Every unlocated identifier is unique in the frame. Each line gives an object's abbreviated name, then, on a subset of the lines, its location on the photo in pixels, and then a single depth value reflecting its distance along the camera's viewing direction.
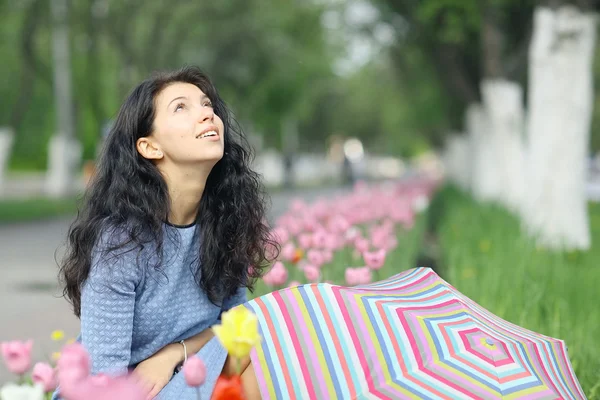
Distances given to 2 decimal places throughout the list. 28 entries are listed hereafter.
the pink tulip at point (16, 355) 1.91
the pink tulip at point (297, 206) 6.93
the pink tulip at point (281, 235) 4.28
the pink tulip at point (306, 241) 4.59
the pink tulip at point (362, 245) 4.19
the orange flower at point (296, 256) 4.14
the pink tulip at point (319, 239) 4.45
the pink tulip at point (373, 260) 3.62
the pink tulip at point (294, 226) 5.85
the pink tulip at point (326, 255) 4.31
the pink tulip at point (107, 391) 1.19
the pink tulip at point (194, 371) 1.46
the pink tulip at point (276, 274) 3.57
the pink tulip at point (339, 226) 5.15
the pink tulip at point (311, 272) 3.62
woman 2.32
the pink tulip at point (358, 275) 3.56
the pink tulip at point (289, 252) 4.17
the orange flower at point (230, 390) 1.45
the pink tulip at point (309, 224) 5.90
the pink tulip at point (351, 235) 4.89
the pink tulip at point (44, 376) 1.96
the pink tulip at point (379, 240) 4.87
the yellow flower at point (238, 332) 1.44
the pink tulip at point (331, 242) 4.47
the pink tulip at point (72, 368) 1.27
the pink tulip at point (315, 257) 4.09
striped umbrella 1.96
